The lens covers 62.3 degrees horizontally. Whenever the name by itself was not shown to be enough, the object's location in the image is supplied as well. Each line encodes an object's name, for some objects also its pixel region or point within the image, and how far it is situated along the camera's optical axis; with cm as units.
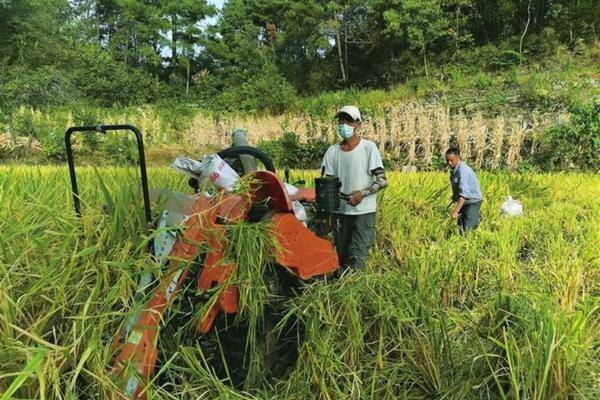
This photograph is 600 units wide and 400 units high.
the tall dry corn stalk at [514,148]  1067
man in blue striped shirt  497
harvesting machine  188
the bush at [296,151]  1247
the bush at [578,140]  1012
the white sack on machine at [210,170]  227
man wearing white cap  366
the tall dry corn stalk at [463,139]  1120
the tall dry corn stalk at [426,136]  1150
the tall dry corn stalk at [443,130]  1159
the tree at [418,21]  2080
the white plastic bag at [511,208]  539
